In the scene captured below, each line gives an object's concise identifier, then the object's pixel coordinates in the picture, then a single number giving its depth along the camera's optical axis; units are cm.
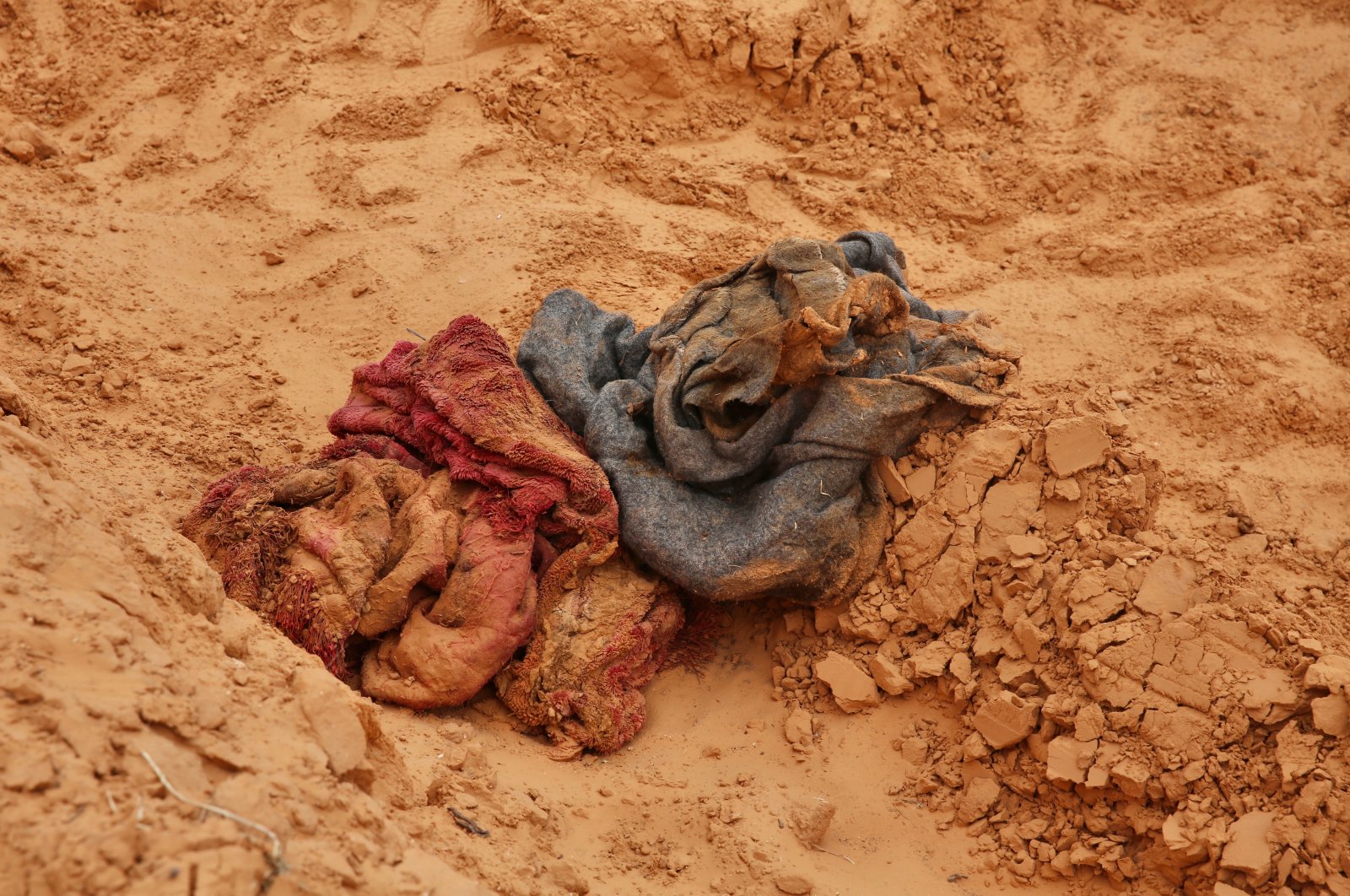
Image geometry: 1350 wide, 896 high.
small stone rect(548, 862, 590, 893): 223
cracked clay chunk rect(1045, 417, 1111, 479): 293
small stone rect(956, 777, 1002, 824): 269
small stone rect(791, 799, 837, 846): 257
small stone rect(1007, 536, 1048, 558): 289
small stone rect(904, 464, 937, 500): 306
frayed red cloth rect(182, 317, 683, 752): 275
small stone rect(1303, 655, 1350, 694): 241
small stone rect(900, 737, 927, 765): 283
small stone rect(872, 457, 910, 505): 305
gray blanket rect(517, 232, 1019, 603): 294
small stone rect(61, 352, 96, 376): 360
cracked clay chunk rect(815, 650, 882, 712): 292
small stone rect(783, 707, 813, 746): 290
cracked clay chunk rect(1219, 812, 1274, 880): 231
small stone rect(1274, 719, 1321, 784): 238
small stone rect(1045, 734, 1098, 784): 257
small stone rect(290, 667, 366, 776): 192
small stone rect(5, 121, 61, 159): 485
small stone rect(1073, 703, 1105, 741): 259
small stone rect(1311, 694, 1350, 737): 239
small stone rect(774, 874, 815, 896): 243
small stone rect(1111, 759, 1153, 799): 248
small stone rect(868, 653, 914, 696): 289
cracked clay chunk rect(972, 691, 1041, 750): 269
